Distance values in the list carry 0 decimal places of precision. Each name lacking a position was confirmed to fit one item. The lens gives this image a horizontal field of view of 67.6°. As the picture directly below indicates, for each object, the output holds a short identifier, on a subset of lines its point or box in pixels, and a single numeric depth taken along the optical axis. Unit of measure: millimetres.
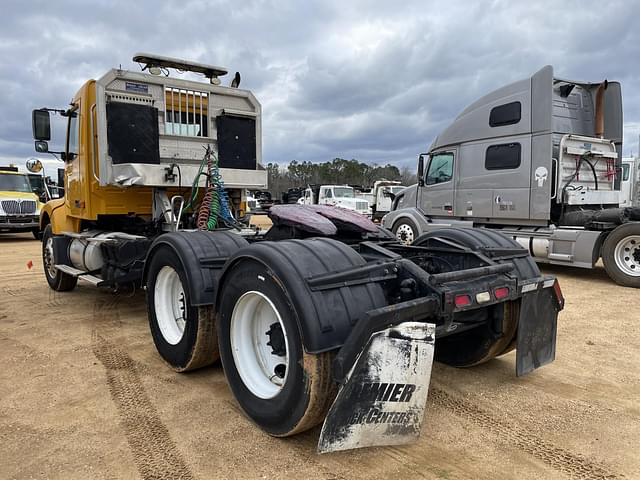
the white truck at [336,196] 24359
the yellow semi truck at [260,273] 2438
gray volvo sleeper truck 8273
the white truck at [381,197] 25391
